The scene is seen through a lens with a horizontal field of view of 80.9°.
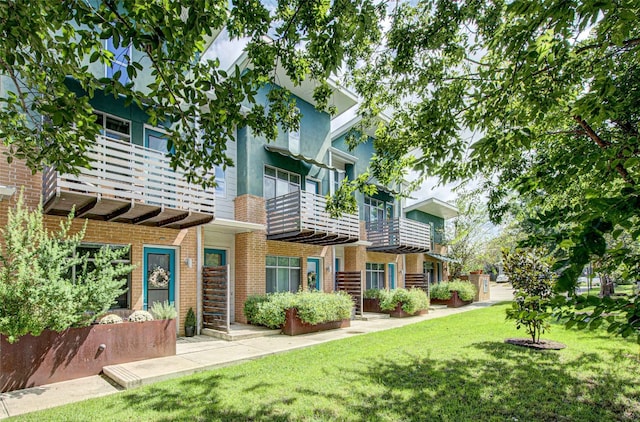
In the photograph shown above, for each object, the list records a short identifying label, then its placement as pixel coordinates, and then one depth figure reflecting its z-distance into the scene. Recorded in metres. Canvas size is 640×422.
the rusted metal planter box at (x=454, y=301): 22.25
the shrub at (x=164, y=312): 8.74
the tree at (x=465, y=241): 27.50
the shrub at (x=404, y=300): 16.70
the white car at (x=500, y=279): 55.58
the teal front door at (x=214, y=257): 13.20
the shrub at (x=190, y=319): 11.30
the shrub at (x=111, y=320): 7.89
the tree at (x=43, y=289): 6.54
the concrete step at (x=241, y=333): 10.86
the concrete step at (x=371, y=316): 15.92
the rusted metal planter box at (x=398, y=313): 16.72
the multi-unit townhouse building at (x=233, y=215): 9.06
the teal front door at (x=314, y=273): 16.16
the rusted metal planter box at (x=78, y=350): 6.54
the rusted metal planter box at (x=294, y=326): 11.78
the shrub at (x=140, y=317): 8.38
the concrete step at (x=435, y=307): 20.80
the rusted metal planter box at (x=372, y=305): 17.86
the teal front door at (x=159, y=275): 10.66
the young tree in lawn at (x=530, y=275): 8.91
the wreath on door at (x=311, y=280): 16.06
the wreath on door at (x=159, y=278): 10.80
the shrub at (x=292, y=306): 11.88
